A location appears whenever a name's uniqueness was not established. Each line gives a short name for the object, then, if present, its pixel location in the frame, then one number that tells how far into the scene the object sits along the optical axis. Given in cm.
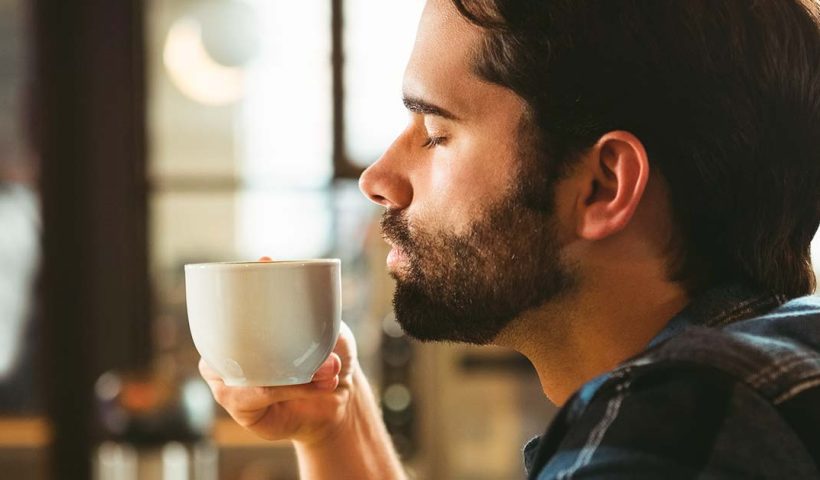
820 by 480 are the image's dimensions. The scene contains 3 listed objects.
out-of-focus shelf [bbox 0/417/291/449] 398
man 99
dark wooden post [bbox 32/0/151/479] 395
